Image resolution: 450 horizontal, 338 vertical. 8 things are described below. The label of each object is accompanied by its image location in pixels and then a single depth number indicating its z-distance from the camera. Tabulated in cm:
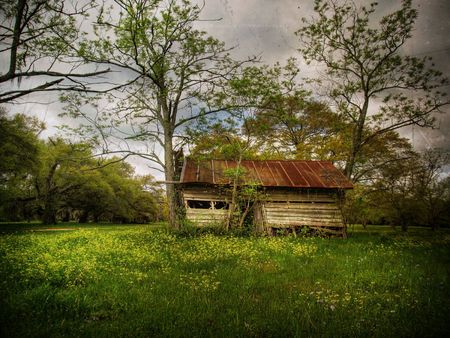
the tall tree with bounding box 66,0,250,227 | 1449
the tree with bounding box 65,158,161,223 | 4088
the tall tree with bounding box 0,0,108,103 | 466
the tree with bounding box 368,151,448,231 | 2762
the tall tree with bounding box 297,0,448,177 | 1888
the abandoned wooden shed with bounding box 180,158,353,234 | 1725
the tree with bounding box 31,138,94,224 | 3362
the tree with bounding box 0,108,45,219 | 2259
